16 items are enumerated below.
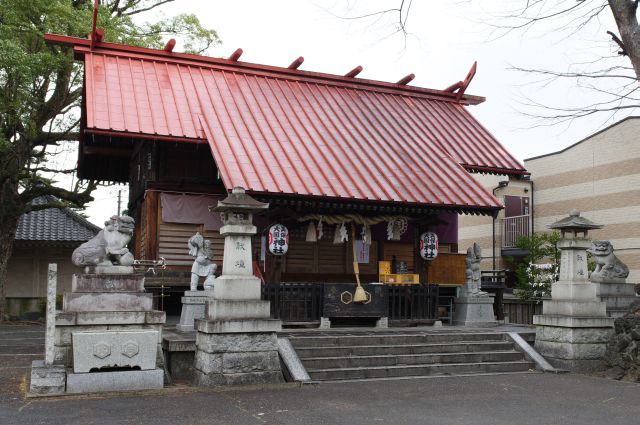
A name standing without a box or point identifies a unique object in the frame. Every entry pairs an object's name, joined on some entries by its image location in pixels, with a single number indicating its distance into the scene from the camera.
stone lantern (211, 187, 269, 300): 11.05
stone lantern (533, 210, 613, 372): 13.03
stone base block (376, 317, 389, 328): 15.70
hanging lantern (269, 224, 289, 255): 15.22
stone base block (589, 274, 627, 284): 14.96
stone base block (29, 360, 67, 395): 9.57
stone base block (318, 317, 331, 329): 15.05
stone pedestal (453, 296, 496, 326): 16.42
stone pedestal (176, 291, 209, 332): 13.63
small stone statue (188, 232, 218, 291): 14.05
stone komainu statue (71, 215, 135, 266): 10.67
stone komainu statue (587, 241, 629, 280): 15.04
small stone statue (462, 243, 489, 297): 16.53
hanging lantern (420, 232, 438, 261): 16.91
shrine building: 15.54
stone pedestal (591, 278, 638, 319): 14.88
